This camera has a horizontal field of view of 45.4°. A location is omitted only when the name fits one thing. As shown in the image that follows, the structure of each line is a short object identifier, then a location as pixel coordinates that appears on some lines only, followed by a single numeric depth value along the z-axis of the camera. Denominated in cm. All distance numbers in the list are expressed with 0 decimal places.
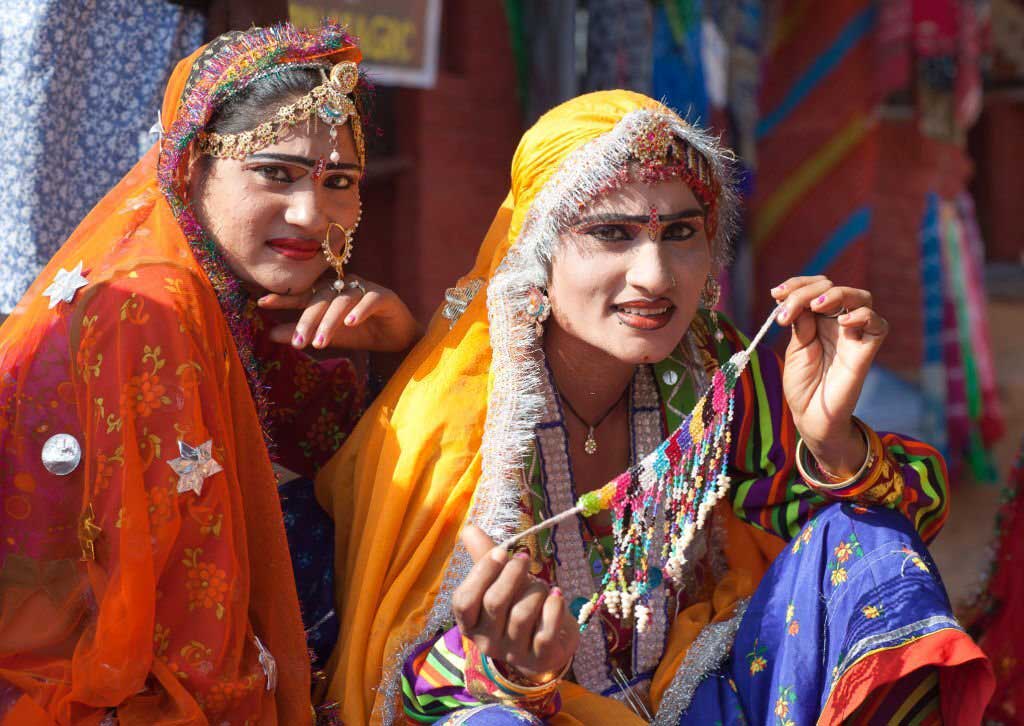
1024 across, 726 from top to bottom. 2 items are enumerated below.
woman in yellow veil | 246
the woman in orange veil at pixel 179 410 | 235
